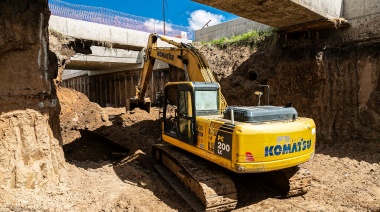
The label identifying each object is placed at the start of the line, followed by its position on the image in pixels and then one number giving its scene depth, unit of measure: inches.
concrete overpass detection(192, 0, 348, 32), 264.4
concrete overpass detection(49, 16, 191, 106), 480.4
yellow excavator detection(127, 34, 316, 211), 182.5
